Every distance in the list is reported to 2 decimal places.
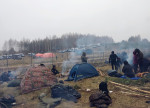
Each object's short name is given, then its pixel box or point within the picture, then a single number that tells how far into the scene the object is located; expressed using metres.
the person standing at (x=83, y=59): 14.66
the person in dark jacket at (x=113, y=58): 12.99
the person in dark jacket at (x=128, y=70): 10.35
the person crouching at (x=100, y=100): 6.13
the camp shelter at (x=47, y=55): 25.13
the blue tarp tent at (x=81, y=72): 10.76
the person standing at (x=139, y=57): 11.70
